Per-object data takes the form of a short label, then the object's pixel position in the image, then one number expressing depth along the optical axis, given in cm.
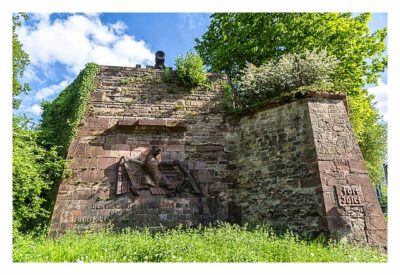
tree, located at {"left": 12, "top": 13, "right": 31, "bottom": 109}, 955
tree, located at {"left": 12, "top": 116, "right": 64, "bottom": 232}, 747
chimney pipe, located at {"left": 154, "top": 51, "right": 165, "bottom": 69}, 1170
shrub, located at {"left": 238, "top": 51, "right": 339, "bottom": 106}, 902
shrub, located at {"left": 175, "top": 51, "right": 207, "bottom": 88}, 1032
